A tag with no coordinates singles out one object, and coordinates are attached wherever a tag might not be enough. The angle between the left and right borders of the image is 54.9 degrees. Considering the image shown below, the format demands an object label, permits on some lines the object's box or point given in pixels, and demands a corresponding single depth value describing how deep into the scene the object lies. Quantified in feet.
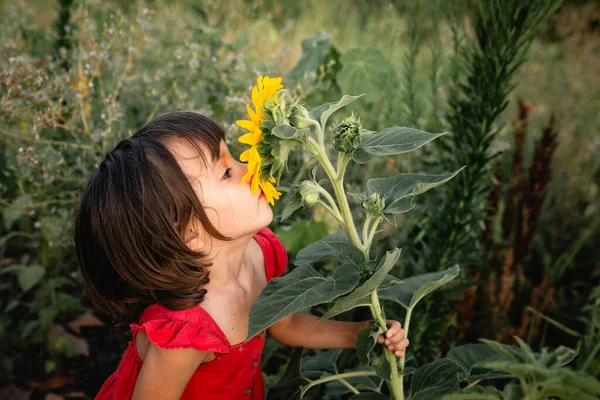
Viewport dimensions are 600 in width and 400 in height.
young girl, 3.81
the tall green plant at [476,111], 4.95
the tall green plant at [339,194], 3.07
